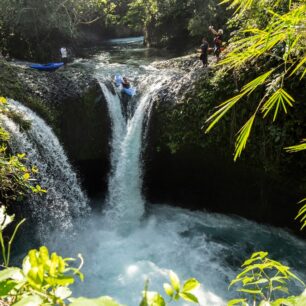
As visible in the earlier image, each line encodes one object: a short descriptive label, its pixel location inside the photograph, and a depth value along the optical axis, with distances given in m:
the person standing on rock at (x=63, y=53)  13.60
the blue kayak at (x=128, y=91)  9.75
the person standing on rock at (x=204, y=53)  9.13
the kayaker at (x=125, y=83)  9.82
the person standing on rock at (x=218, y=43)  9.36
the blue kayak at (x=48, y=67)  10.98
